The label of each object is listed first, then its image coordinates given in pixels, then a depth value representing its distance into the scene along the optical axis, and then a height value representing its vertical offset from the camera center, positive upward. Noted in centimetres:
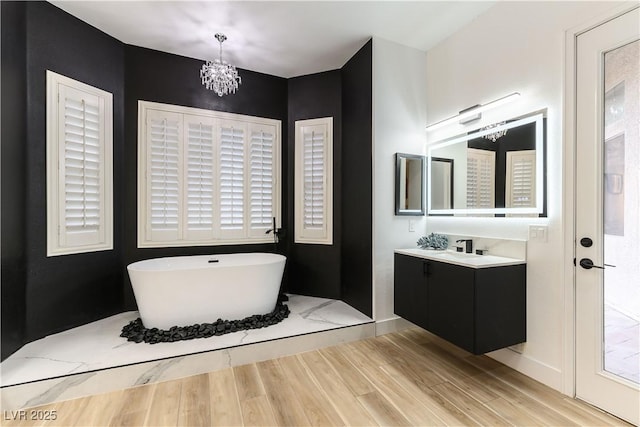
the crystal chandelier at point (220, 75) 281 +135
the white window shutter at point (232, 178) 352 +42
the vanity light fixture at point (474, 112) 229 +90
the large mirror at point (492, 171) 214 +36
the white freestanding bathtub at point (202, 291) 257 -74
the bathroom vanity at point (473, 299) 202 -65
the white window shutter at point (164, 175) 323 +42
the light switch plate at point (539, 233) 207 -14
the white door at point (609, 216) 169 -2
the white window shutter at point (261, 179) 367 +43
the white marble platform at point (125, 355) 191 -110
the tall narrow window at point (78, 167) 254 +42
